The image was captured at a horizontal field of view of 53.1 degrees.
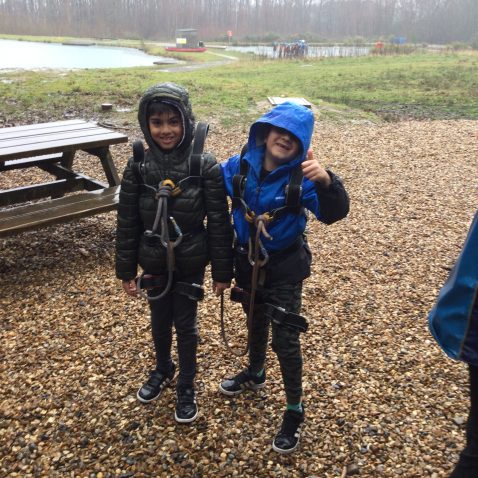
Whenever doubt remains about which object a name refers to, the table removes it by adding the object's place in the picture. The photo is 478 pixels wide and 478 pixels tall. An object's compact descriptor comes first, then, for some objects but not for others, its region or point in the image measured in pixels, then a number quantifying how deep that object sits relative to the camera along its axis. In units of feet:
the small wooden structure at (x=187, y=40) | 148.87
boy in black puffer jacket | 7.71
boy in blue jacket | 7.21
